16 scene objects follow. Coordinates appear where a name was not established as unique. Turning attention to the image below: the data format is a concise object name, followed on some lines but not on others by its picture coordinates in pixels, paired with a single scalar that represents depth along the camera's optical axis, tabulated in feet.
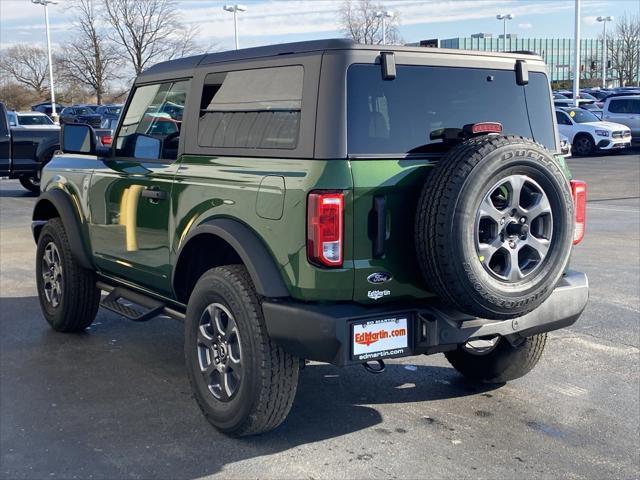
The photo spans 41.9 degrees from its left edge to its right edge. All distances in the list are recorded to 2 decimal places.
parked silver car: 86.63
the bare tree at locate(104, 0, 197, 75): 150.00
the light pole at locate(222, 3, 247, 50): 156.66
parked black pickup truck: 52.75
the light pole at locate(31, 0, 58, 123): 149.54
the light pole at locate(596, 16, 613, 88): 233.55
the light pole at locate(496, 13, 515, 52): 218.79
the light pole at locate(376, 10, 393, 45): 153.28
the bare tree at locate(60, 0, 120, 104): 154.20
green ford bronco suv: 12.46
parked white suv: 81.71
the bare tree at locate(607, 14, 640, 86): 227.61
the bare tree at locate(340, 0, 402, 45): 157.69
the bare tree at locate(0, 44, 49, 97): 201.87
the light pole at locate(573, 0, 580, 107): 119.72
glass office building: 285.43
